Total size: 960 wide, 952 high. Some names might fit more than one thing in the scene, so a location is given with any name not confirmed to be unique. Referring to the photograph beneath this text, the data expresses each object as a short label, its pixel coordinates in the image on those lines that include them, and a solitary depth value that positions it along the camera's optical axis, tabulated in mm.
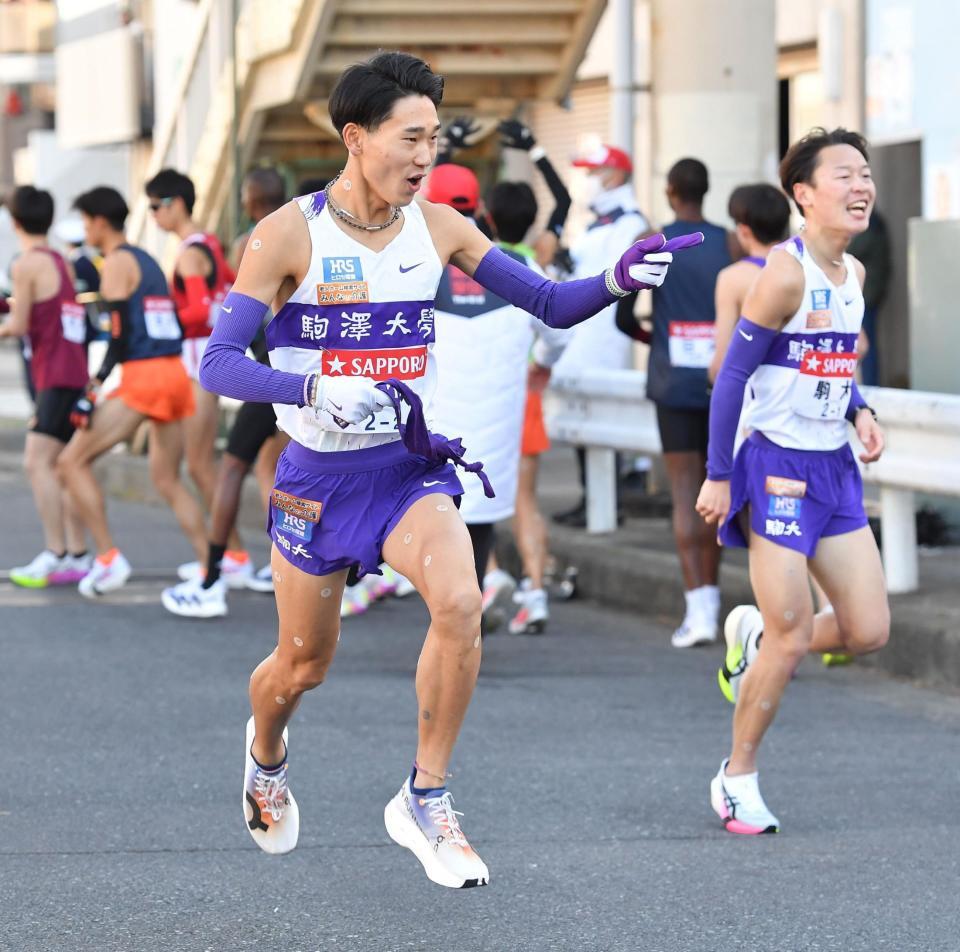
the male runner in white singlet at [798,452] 12625
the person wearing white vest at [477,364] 18250
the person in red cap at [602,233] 23875
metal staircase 32719
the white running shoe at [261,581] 22780
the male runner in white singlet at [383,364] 10406
